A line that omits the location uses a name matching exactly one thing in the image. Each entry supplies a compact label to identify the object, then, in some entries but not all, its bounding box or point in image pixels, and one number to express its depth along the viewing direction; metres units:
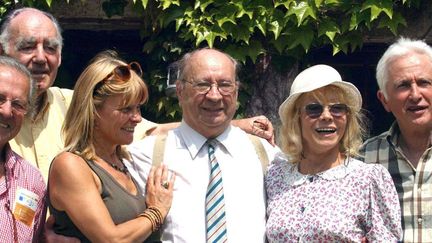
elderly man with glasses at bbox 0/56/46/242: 3.70
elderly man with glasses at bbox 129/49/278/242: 4.26
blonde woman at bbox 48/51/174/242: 3.82
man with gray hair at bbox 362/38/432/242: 4.23
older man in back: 4.54
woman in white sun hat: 4.00
